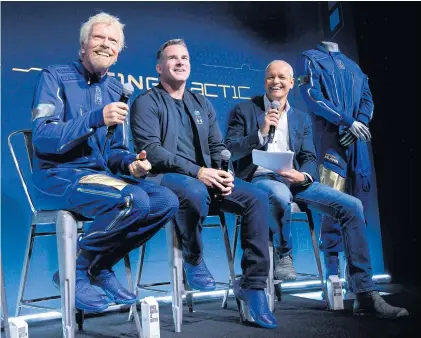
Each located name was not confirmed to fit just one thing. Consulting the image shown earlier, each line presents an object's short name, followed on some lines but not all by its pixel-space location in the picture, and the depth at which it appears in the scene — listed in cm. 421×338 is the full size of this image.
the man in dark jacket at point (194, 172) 219
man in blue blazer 253
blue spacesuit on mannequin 319
